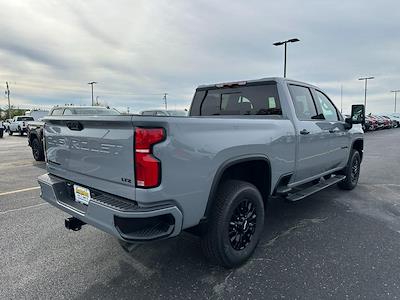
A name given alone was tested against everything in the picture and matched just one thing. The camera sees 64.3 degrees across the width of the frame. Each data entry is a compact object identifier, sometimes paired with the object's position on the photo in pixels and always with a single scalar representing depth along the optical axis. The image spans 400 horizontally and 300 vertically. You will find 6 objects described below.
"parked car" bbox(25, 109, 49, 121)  28.53
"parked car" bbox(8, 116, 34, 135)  28.33
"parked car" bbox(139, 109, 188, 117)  15.75
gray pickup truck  2.40
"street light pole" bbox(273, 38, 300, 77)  24.36
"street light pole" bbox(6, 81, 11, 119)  66.47
